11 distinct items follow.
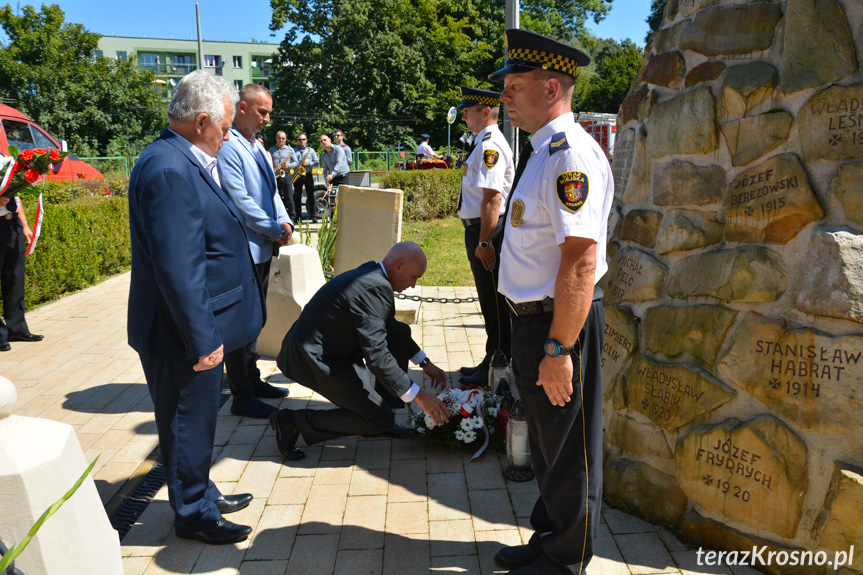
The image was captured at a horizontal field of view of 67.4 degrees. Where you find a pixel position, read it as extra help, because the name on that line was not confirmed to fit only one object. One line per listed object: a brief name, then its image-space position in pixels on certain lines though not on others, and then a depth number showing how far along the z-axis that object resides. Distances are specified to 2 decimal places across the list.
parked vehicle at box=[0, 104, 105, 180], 15.11
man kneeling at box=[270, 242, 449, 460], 3.48
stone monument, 2.35
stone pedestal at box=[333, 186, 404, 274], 6.60
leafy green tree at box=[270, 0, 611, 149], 38.69
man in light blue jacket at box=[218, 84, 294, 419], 4.31
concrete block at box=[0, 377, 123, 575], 1.72
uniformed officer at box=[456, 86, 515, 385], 4.50
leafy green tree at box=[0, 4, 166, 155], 35.50
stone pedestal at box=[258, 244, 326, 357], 5.50
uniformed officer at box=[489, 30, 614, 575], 2.20
